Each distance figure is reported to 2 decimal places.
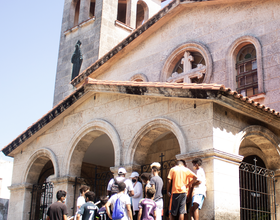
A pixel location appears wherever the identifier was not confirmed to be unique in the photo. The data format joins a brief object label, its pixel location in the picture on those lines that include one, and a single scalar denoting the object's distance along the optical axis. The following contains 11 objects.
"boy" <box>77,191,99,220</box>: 7.79
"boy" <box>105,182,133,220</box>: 7.62
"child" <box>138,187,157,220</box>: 7.34
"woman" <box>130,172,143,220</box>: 8.41
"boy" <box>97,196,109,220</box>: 8.00
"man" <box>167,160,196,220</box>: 7.73
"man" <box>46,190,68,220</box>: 8.02
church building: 8.42
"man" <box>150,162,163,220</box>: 7.93
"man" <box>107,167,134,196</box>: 8.36
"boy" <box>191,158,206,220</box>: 7.69
